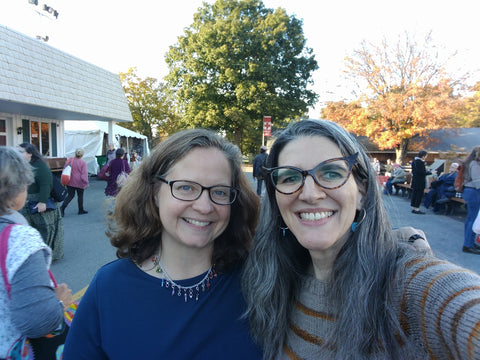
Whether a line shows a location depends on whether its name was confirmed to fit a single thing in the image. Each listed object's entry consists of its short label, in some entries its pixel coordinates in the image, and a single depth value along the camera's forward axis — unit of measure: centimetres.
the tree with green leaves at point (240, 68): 2595
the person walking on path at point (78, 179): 862
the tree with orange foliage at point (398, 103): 2056
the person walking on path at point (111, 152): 1464
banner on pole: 1248
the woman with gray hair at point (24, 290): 146
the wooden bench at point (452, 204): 932
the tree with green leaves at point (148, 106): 3575
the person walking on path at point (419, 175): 939
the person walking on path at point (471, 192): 570
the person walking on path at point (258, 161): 1151
